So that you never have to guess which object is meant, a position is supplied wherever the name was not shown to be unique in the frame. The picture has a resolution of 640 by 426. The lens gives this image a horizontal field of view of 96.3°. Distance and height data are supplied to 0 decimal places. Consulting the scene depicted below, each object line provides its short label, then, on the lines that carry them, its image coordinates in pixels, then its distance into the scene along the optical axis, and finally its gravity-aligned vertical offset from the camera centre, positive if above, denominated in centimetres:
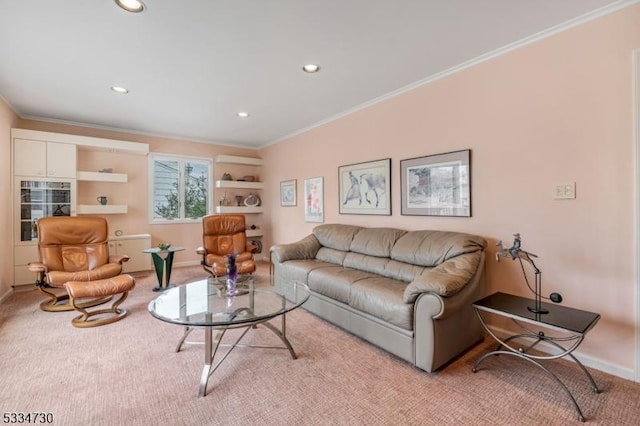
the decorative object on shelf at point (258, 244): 622 -69
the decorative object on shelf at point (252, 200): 618 +27
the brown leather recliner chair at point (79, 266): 293 -61
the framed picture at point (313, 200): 468 +21
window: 533 +50
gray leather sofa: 204 -66
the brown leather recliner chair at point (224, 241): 408 -45
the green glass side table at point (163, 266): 408 -75
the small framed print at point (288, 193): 532 +37
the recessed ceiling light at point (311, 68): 280 +143
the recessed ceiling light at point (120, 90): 326 +144
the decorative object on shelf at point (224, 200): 600 +27
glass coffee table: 198 -75
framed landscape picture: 279 +28
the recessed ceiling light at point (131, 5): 189 +140
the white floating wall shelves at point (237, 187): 586 +55
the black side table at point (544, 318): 167 -67
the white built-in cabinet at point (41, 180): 394 +50
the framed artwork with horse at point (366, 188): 358 +33
